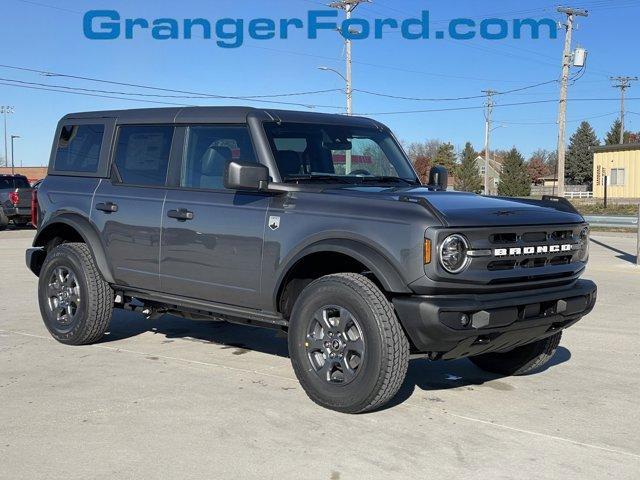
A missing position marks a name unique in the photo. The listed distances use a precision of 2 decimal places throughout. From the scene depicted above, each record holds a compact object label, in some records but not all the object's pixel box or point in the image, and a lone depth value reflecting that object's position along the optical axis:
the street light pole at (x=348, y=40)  36.84
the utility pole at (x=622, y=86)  82.25
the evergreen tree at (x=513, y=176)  61.59
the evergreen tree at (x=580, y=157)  99.04
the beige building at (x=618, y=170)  53.16
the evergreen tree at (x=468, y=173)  78.94
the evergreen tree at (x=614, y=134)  91.06
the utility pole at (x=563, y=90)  34.56
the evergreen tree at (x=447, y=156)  93.69
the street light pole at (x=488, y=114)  69.72
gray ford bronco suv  4.50
